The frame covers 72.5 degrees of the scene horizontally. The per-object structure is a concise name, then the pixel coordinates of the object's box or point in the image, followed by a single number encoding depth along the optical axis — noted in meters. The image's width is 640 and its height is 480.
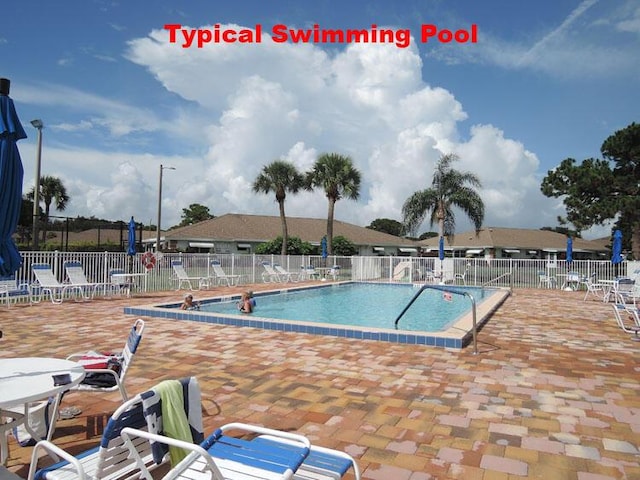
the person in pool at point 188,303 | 10.66
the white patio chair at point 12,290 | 11.05
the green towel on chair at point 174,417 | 2.23
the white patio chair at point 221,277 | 18.78
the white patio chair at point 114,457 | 1.99
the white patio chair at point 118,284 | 14.25
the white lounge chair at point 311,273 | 23.12
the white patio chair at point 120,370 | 3.53
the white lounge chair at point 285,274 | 21.39
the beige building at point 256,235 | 36.34
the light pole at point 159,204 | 24.58
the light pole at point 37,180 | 15.90
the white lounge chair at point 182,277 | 16.86
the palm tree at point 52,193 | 38.59
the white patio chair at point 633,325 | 7.47
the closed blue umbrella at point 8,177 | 3.63
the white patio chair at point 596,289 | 14.76
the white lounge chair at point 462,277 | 21.13
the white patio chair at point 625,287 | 11.77
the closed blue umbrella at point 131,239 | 14.92
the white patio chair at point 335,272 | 23.28
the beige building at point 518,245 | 41.47
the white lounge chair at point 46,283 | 11.99
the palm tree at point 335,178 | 30.34
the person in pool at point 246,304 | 11.32
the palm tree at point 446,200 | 28.02
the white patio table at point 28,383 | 2.52
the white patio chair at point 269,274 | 20.77
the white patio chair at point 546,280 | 19.62
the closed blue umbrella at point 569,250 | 18.83
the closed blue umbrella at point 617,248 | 16.27
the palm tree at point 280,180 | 31.52
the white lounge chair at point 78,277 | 12.83
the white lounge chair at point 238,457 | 1.82
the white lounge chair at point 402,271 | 22.53
